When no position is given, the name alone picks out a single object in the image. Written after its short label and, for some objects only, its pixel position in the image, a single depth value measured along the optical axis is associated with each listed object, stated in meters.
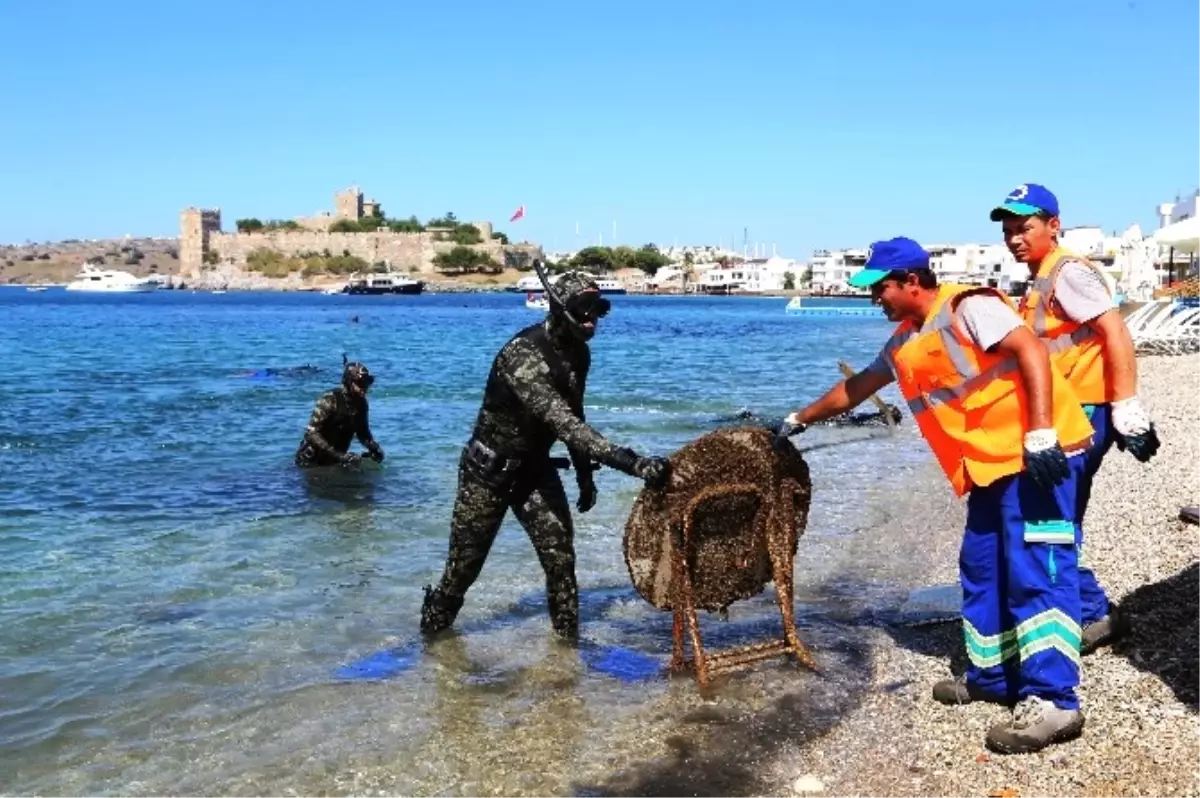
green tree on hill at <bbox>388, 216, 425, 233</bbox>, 189.15
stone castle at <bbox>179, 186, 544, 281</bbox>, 181.88
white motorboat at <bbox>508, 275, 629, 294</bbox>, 142.21
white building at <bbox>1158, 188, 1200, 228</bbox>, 42.28
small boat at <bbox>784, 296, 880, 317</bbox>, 94.59
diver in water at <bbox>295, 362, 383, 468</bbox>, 12.58
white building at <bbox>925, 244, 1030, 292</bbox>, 117.25
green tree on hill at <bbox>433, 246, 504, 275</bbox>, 181.62
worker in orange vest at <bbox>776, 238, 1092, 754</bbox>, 4.36
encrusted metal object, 5.35
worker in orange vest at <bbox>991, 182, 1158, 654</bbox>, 4.84
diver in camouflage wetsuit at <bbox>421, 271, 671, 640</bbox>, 5.53
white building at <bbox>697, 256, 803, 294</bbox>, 189.62
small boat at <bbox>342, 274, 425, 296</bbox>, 159.75
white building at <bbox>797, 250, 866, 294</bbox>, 168.62
